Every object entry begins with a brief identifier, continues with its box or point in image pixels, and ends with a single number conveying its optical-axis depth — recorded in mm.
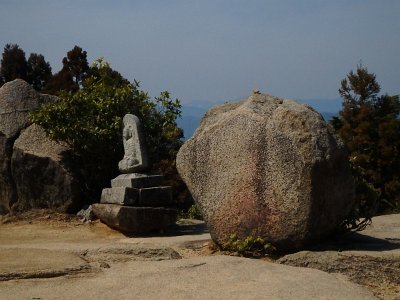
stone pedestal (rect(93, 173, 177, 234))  10508
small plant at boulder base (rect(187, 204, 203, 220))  14328
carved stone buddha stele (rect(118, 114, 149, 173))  11195
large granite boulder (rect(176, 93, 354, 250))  7105
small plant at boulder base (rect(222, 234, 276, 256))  7363
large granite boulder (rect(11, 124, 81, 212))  12672
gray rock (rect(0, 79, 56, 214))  13484
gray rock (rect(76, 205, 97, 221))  12195
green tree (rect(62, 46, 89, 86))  28125
